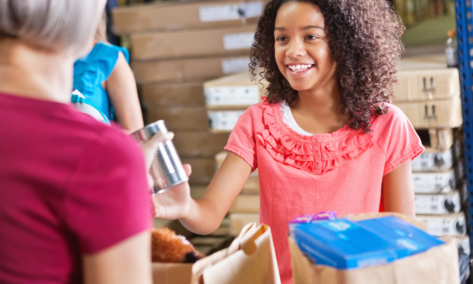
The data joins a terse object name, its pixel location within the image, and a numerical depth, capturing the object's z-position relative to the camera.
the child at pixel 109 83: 1.91
